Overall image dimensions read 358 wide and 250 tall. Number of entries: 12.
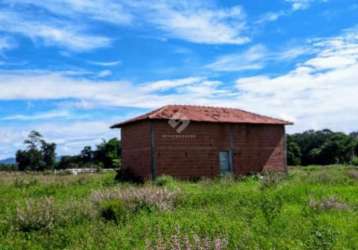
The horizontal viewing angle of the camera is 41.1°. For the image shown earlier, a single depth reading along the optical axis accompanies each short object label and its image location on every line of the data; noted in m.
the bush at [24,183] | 19.69
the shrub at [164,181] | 18.90
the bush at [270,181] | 15.90
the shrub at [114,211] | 9.02
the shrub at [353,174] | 20.03
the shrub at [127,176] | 24.09
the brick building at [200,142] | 23.16
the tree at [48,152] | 68.00
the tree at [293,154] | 56.83
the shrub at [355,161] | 42.59
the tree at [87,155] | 62.53
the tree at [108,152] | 57.68
